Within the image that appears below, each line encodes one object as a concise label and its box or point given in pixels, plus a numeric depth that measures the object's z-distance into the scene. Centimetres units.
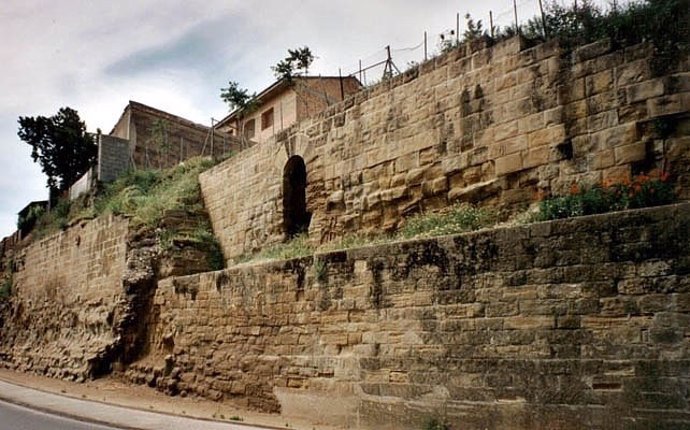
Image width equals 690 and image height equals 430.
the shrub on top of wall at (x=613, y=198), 654
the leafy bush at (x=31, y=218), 2590
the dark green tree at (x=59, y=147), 2848
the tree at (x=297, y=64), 2286
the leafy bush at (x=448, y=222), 835
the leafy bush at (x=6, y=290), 2230
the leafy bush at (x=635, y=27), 694
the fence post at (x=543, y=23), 858
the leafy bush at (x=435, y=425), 680
